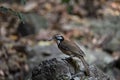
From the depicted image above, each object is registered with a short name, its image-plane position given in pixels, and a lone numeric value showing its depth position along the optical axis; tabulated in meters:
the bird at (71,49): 9.23
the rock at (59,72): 9.13
